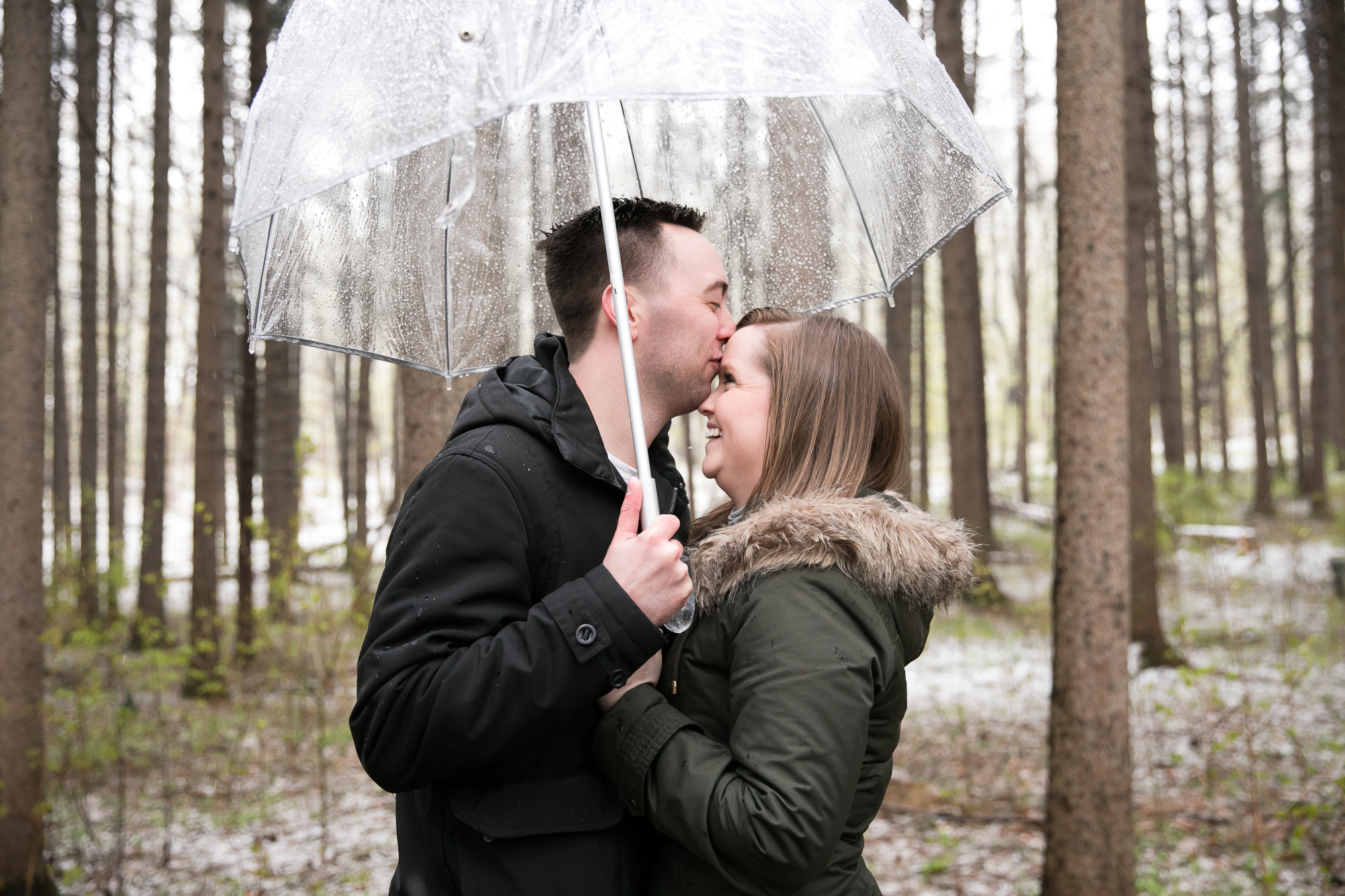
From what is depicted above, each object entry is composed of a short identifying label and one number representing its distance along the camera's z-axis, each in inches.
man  65.2
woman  63.6
